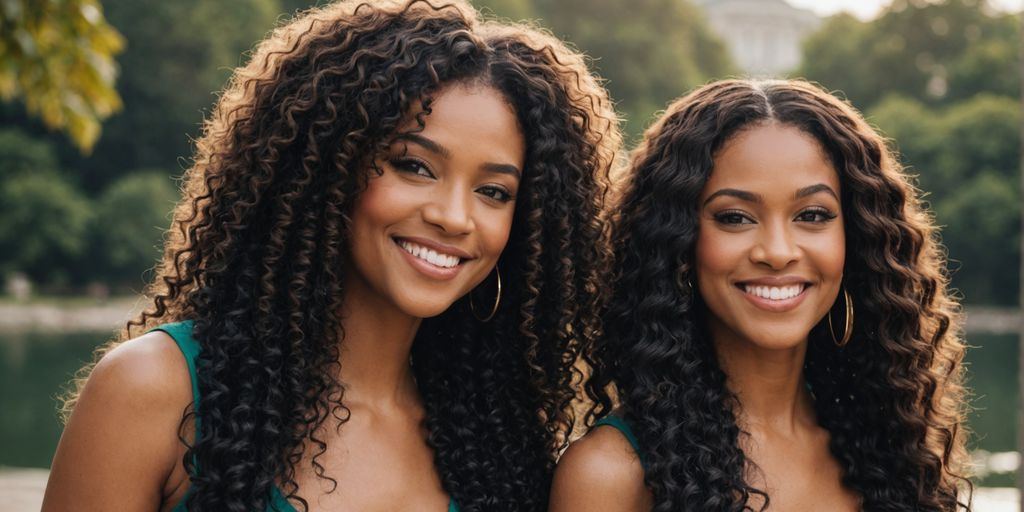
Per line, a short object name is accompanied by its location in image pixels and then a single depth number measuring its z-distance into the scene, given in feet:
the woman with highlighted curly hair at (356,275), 8.60
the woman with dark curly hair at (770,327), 9.51
